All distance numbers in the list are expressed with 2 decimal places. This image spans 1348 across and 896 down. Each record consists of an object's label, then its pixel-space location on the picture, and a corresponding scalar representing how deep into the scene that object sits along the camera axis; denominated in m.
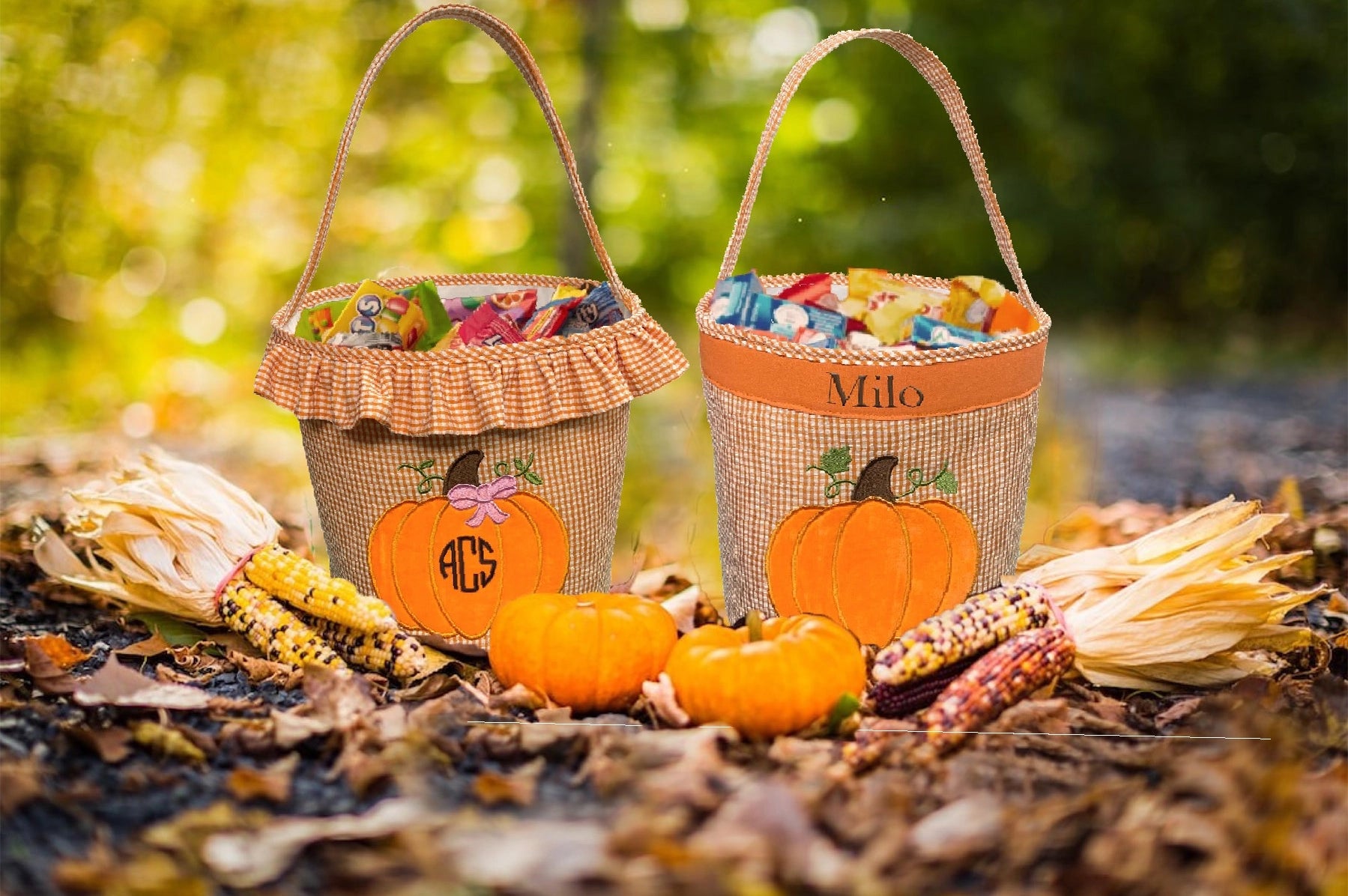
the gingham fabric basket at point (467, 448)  2.50
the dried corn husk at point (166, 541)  2.58
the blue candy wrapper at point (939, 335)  2.53
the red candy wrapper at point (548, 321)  2.76
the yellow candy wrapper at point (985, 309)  2.72
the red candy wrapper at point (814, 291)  2.87
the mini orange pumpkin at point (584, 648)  2.26
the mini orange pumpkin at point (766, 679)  2.10
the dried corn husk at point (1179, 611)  2.31
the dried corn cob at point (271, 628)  2.43
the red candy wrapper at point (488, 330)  2.72
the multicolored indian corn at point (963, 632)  2.19
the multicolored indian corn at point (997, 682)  2.08
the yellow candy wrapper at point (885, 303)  2.73
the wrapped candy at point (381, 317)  2.75
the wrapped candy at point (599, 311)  2.80
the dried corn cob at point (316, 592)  2.43
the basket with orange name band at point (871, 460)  2.46
